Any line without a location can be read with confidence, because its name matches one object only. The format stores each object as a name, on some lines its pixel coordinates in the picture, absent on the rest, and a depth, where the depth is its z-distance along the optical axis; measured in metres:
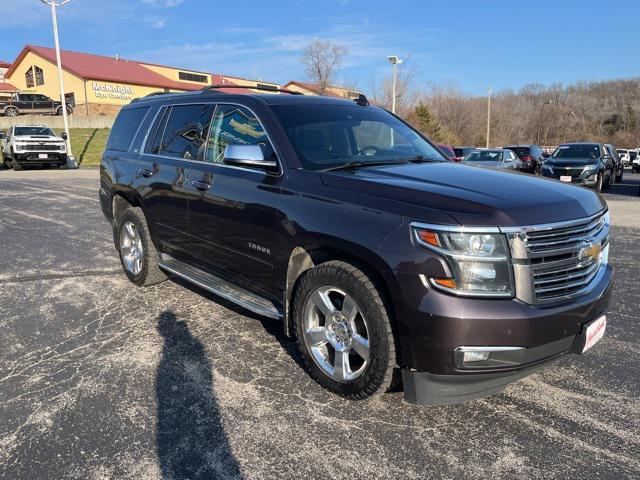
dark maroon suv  2.72
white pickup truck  23.22
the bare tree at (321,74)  46.50
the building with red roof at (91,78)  46.25
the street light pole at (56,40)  26.66
